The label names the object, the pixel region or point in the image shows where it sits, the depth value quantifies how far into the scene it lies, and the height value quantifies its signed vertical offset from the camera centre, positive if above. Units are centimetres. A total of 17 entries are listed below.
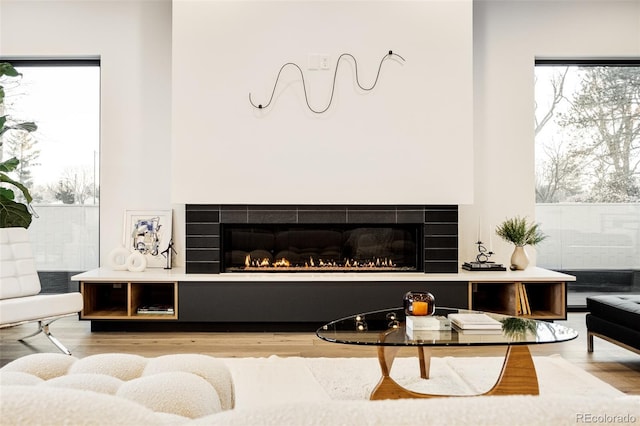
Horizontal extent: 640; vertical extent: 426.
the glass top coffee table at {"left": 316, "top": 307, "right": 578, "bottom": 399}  232 -54
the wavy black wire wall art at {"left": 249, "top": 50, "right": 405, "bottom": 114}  443 +116
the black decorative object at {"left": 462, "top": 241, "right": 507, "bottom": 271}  451 -40
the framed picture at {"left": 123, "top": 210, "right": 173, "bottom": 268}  479 -15
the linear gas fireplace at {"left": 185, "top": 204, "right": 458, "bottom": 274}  446 -18
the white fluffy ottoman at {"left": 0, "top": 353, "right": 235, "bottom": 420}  145 -50
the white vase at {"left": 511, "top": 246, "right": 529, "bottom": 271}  458 -36
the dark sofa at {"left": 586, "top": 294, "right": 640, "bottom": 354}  318 -65
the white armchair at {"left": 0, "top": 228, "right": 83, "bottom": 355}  337 -54
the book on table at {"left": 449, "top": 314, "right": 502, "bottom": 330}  251 -50
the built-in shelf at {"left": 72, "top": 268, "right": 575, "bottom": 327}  423 -61
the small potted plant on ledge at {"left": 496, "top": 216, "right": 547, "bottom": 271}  456 -17
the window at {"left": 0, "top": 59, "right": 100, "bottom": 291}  505 +60
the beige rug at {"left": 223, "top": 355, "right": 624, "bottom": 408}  280 -92
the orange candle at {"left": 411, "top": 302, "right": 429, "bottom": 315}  278 -47
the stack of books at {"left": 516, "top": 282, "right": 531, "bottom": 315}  428 -67
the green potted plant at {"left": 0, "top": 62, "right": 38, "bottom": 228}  436 +12
